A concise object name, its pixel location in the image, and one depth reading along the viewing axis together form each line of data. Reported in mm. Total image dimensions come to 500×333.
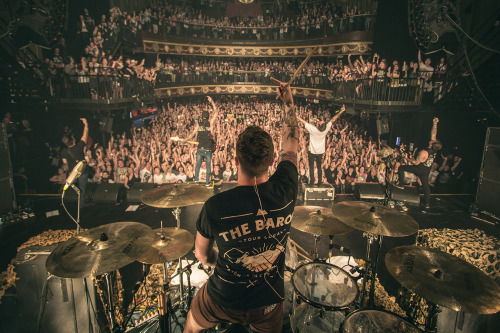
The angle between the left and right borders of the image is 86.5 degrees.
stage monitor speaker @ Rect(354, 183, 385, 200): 7363
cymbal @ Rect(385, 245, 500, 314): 1882
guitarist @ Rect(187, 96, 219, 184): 7812
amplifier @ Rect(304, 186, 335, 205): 7336
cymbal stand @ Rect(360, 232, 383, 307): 3119
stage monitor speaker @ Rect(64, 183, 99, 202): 7379
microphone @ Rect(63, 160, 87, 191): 2559
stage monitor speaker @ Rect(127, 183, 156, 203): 7389
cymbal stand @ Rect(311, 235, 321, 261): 3336
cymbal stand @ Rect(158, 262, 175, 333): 2262
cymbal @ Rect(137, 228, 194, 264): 2859
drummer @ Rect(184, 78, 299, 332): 1566
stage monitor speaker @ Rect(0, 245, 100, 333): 3016
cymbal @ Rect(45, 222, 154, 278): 2123
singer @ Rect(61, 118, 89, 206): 6887
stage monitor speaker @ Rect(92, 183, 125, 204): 7359
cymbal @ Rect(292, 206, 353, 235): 3029
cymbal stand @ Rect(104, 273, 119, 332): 2636
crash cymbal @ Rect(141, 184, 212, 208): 3213
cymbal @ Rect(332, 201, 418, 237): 2664
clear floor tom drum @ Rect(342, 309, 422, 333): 2086
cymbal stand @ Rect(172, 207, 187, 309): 3324
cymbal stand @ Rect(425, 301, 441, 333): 2205
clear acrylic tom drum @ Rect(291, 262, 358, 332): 2656
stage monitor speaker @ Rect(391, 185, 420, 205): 7256
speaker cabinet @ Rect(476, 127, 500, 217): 6539
